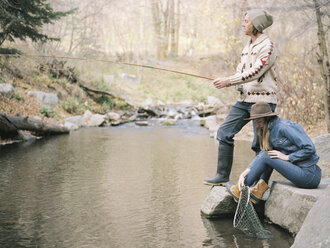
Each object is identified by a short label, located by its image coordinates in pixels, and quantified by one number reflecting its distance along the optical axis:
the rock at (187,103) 24.74
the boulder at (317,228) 2.69
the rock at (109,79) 24.65
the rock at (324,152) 5.20
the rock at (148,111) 19.86
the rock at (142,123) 16.50
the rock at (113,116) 17.47
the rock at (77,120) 15.31
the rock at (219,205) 4.27
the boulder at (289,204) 3.67
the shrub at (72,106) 17.20
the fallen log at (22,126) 9.58
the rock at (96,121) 16.10
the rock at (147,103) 22.42
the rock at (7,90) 13.10
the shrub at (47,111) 14.38
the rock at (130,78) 28.15
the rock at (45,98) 15.66
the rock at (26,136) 10.66
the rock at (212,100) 23.71
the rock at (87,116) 16.74
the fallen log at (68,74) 19.70
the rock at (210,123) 14.35
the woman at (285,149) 3.82
